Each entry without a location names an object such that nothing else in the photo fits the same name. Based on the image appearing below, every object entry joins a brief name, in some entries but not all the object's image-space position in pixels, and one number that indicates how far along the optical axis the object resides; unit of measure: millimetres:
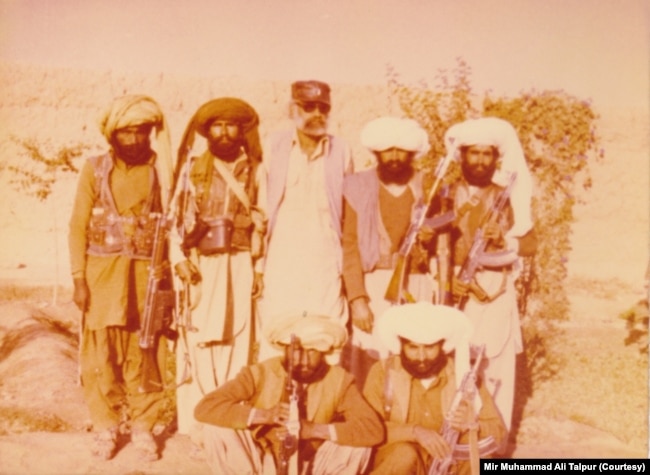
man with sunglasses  5734
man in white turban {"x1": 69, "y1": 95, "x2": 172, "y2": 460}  5594
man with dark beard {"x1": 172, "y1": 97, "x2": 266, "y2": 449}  5652
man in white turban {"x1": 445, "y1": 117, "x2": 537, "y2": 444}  5750
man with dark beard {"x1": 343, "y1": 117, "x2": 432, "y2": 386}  5695
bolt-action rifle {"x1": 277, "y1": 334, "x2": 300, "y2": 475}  5023
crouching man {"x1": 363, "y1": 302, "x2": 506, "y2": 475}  5199
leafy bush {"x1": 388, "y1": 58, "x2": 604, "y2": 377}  6445
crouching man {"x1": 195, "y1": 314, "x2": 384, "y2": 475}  5074
